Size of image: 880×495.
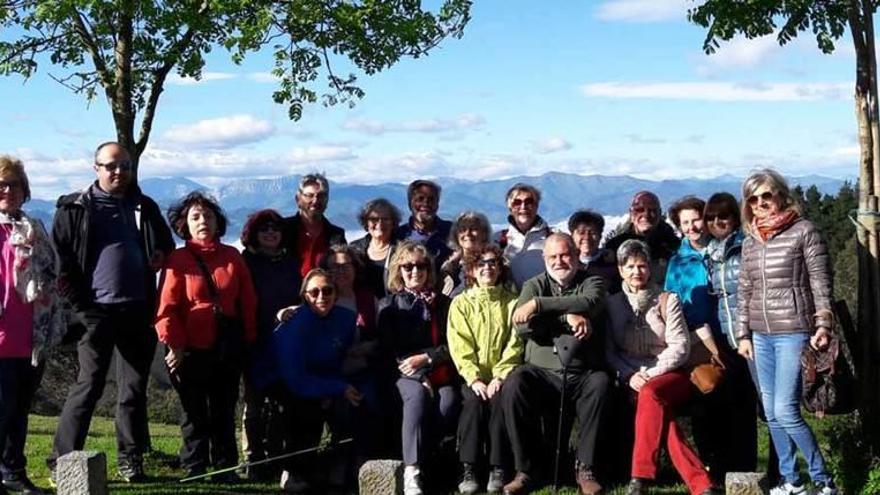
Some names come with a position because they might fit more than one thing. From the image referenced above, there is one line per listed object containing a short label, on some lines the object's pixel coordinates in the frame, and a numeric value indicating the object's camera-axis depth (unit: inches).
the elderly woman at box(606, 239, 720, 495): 295.0
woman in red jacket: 317.4
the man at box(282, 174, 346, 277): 353.7
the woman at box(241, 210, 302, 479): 340.5
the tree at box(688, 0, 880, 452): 316.8
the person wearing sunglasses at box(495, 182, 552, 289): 344.8
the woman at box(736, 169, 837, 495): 278.1
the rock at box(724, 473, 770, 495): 225.1
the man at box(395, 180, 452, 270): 359.6
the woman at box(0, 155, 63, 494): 285.9
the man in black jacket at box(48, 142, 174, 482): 309.7
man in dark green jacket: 306.5
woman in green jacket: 312.0
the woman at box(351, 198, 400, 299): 348.8
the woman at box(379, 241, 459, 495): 317.4
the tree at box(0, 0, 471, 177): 390.0
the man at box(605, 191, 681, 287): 350.9
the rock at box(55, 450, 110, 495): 241.6
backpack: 284.4
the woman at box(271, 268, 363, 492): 321.4
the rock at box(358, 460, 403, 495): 228.2
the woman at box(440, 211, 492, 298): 333.4
